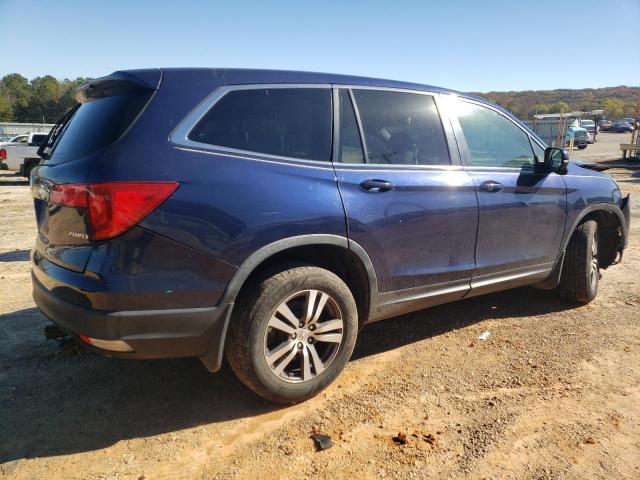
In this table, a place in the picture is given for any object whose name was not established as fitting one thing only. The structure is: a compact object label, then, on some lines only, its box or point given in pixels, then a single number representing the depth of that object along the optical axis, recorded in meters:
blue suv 2.31
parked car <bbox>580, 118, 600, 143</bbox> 56.09
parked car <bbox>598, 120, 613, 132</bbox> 66.77
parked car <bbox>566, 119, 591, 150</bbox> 36.90
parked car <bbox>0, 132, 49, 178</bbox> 17.80
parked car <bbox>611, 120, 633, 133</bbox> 61.03
